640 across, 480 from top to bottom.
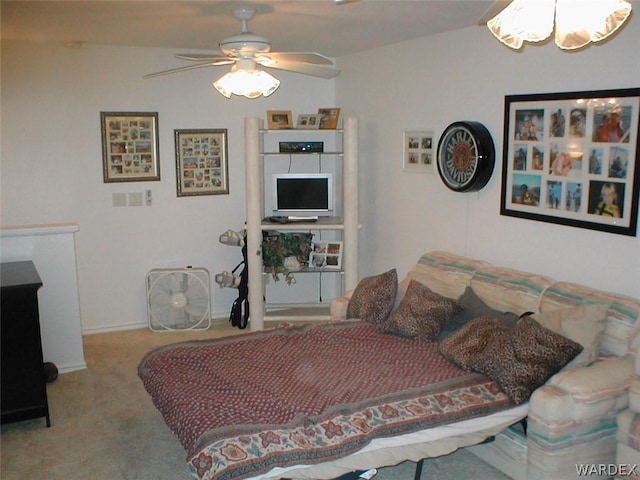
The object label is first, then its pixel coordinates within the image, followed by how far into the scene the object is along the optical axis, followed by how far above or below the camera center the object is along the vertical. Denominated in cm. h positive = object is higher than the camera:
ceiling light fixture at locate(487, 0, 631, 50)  169 +43
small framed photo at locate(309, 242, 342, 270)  518 -75
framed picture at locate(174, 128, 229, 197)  528 +7
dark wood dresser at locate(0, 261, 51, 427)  337 -103
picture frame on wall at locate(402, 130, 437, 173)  443 +13
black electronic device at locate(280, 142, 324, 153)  503 +18
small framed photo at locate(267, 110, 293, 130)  511 +43
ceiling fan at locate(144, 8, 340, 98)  302 +58
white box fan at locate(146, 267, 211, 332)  517 -110
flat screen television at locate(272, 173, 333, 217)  514 -22
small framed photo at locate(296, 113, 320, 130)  514 +42
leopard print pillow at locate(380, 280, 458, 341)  353 -87
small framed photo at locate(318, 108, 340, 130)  512 +42
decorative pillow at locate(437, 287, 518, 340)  347 -83
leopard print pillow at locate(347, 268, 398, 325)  386 -85
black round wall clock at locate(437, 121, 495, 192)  382 +8
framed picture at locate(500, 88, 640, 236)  301 +5
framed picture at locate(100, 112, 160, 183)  501 +20
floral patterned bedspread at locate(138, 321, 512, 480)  240 -105
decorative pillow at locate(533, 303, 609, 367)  286 -77
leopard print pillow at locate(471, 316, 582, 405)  280 -90
